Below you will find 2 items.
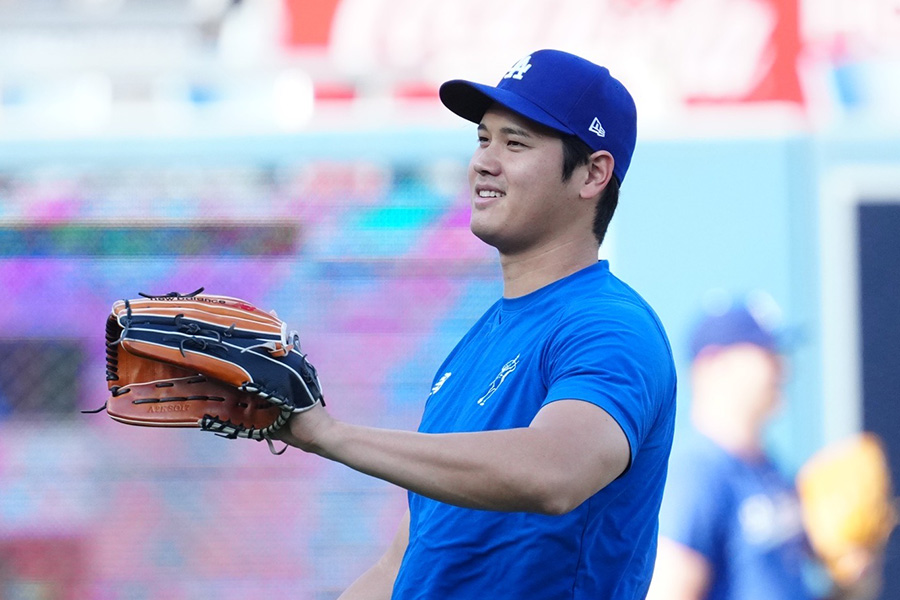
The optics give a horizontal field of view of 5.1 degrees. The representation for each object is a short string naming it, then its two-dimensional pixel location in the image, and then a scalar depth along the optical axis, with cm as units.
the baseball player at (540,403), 1315
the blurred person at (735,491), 1695
